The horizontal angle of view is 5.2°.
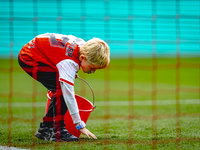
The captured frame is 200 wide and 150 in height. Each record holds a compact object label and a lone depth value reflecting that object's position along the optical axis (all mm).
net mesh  15069
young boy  14654
